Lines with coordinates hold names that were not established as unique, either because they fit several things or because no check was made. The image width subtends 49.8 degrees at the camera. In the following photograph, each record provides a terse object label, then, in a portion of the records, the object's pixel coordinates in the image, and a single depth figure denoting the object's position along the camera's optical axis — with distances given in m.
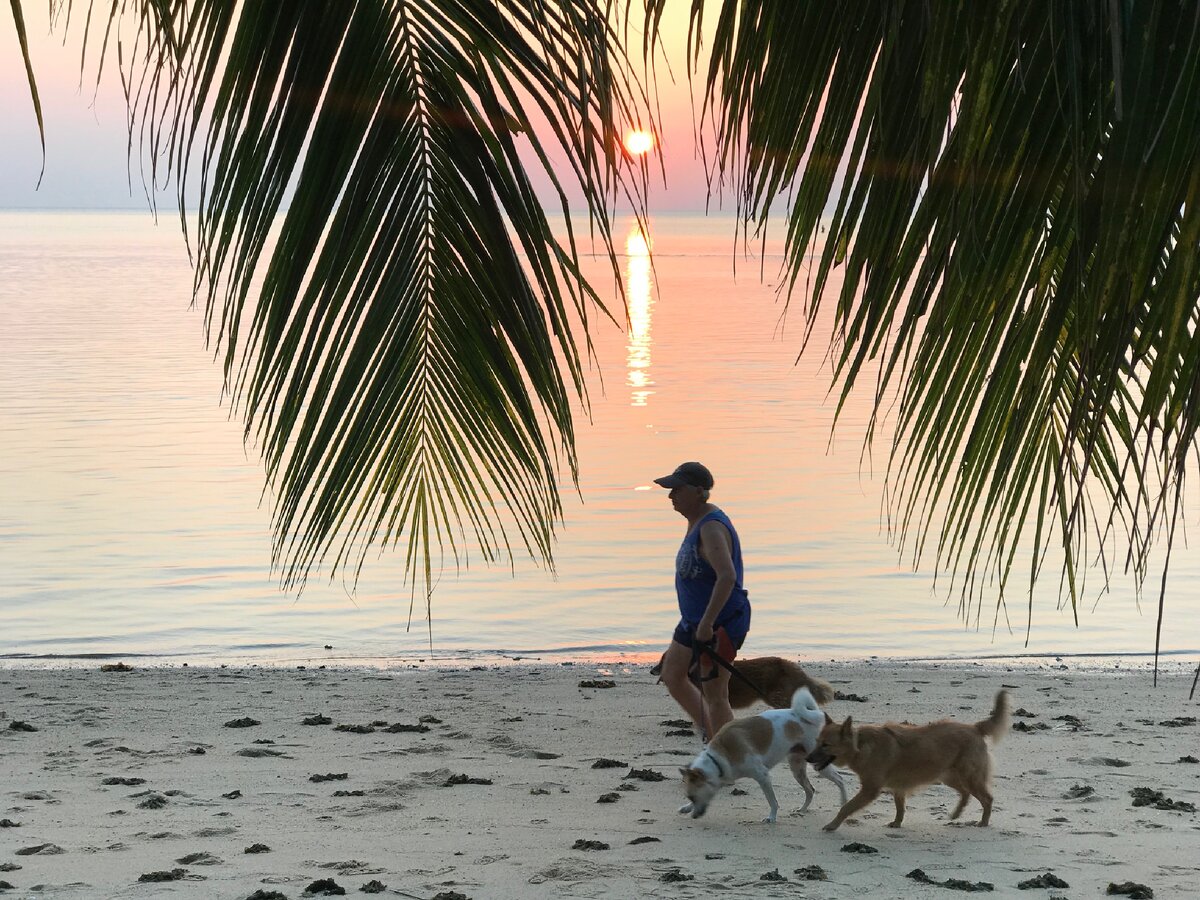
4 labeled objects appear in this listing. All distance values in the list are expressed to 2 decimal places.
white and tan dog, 6.31
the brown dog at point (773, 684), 7.72
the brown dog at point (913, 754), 6.05
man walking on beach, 7.04
